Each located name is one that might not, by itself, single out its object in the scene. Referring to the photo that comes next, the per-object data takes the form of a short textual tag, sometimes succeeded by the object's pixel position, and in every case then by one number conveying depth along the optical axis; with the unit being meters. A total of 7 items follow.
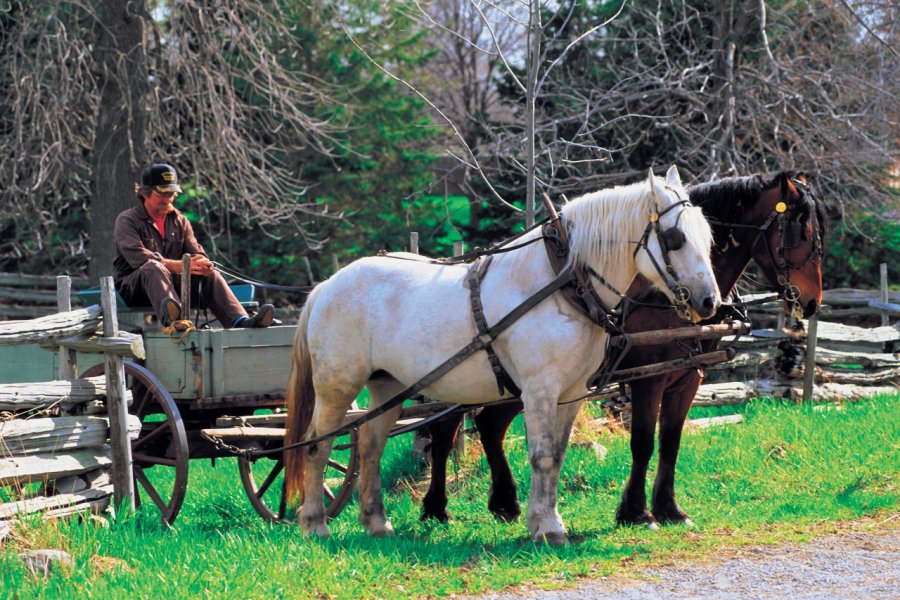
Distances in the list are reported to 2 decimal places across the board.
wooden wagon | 13.66
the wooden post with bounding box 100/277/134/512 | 12.85
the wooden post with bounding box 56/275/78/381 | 13.30
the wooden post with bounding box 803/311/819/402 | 22.12
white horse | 11.48
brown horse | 13.20
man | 14.36
